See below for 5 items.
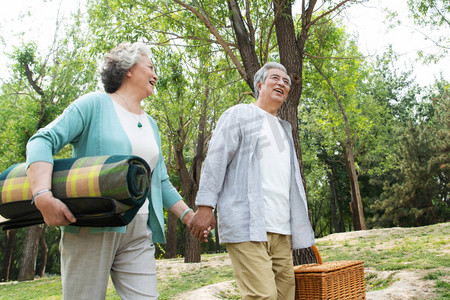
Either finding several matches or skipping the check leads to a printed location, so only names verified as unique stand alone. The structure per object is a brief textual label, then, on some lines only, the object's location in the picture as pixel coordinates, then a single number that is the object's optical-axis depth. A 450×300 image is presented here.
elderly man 2.44
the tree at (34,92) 14.37
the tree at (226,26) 6.09
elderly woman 1.69
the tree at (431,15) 8.12
